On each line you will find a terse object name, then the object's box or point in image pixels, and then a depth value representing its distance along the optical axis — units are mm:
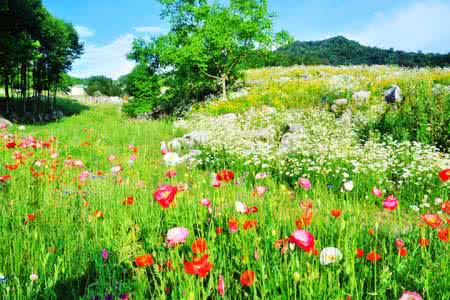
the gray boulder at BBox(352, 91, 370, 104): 14008
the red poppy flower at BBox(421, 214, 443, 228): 1948
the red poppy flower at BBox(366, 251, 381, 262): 1892
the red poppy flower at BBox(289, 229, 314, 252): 1600
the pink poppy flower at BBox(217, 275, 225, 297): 1551
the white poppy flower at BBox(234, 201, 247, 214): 2172
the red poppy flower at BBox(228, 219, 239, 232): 2098
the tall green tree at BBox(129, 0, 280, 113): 22375
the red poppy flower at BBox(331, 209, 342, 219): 2154
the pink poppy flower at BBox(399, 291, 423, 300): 1470
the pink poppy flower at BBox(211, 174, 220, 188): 2518
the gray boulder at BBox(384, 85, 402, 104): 12905
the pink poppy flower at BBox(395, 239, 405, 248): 1990
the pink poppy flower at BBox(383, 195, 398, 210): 2104
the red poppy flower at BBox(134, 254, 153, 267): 1710
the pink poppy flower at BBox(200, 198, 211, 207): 2482
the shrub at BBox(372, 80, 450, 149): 8273
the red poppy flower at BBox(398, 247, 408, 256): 2030
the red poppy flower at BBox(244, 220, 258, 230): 2071
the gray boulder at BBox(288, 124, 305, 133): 10519
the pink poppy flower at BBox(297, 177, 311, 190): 2488
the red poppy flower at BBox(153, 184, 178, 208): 1938
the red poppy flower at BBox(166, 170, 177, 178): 2973
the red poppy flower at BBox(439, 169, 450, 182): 2262
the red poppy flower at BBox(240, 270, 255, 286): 1638
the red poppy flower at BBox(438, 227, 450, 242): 1872
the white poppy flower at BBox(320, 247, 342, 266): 1826
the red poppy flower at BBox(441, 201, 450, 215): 2184
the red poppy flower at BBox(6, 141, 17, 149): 3955
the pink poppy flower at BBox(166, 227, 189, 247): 1758
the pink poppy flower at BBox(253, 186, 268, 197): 2422
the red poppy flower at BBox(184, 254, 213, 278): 1475
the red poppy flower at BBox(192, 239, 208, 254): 1792
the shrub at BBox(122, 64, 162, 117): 25953
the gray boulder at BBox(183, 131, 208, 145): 10352
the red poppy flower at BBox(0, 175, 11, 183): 3855
